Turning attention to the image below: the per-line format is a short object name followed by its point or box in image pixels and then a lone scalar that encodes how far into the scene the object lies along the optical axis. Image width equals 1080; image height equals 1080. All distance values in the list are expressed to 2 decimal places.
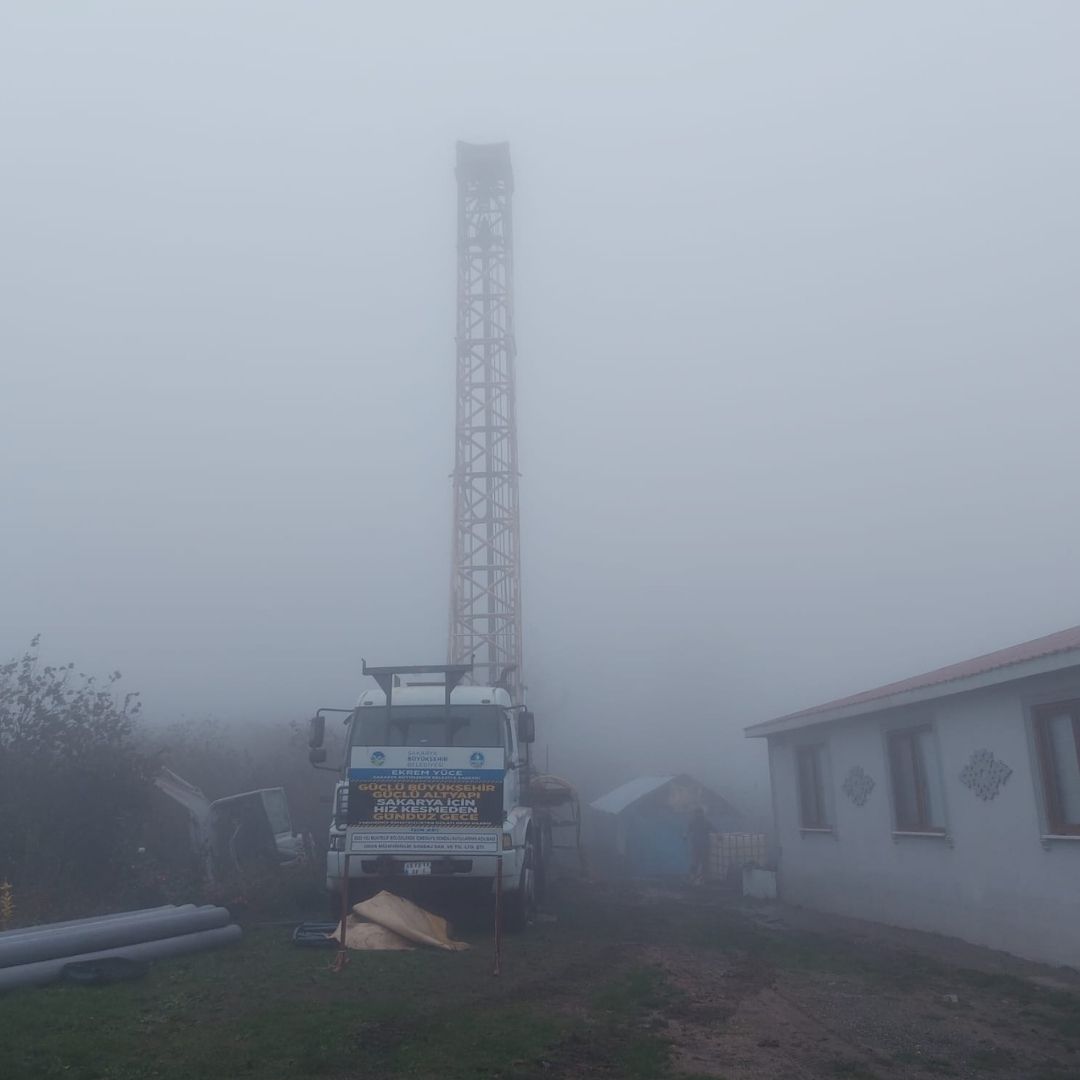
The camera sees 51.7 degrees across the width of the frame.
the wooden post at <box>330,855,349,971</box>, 10.28
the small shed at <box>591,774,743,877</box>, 27.42
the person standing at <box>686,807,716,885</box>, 26.50
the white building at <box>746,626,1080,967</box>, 11.41
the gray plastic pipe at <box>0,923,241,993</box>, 9.09
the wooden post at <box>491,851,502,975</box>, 10.23
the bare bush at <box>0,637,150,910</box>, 15.04
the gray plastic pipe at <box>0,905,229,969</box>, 9.55
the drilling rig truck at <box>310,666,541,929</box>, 12.96
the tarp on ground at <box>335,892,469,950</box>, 11.75
